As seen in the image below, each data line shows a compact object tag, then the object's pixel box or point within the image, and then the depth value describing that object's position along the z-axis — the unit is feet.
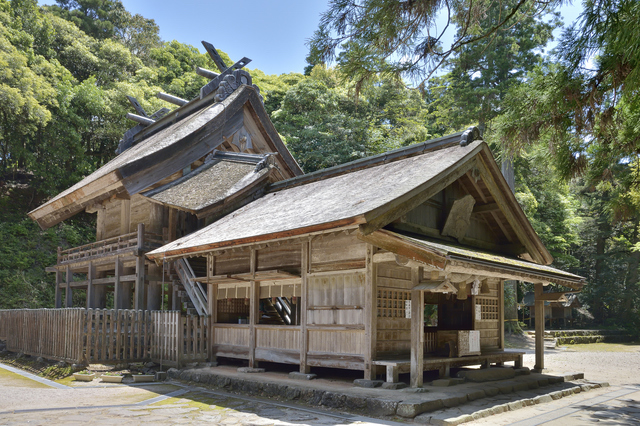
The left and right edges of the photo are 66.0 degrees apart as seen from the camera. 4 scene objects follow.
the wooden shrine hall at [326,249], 30.22
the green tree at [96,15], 140.36
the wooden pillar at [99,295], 61.93
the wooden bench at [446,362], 29.43
